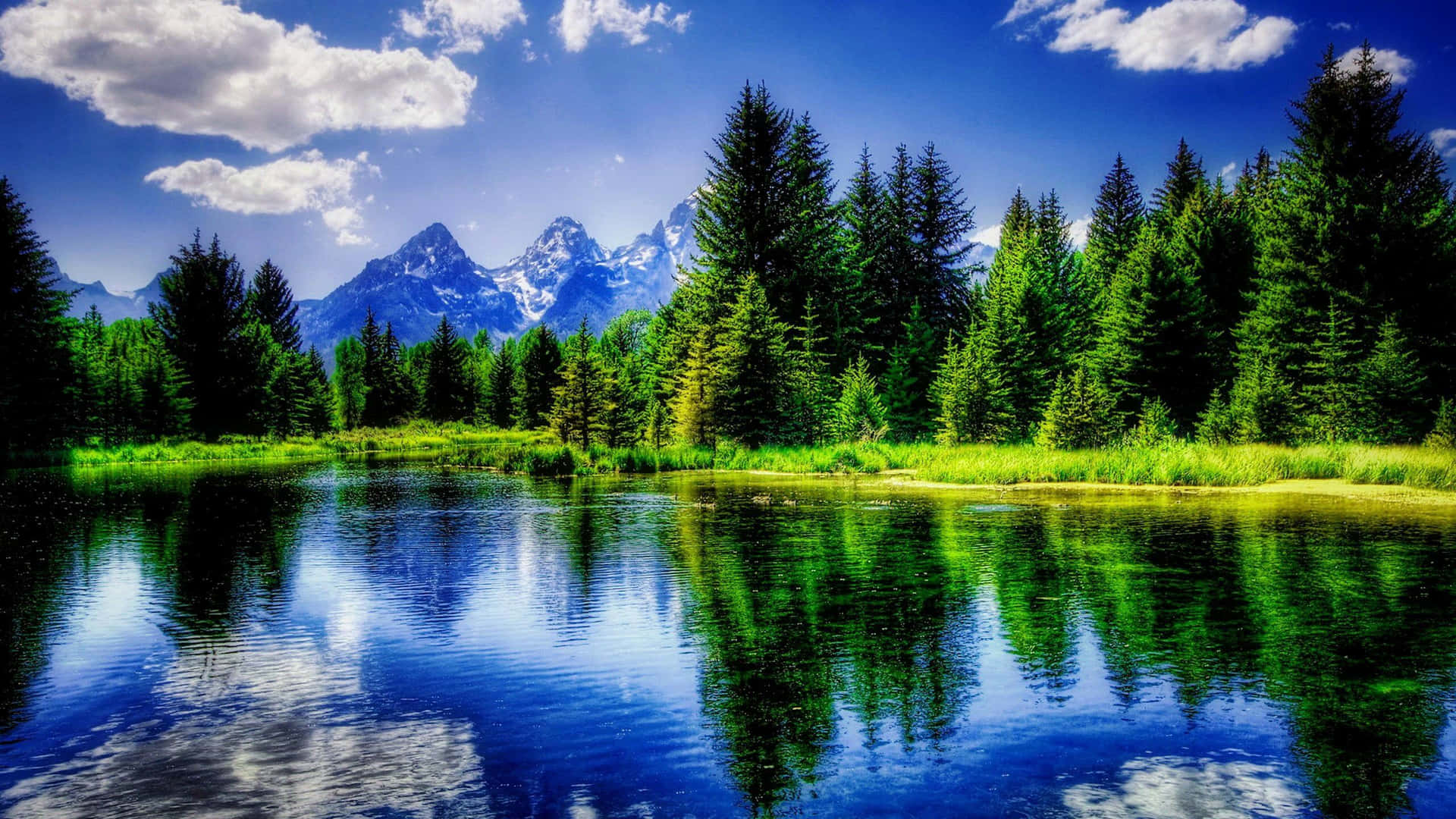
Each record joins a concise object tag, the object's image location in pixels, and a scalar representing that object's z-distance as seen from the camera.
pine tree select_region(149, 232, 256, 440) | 61.59
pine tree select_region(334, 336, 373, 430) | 99.50
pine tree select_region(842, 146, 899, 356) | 57.28
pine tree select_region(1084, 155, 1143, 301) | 67.00
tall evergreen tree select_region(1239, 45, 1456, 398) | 36.25
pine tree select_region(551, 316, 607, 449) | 45.06
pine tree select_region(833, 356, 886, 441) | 39.94
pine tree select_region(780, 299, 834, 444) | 42.94
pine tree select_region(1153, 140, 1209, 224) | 66.69
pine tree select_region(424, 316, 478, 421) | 99.31
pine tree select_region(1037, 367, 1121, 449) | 31.95
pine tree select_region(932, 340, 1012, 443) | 39.88
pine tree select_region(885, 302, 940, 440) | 51.66
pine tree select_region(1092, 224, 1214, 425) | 41.47
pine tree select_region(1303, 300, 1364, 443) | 32.22
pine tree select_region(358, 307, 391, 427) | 97.06
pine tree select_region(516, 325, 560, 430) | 85.44
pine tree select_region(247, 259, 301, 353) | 103.00
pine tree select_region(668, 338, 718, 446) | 42.38
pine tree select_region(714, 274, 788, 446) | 42.19
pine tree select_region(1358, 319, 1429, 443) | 31.33
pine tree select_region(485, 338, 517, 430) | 96.62
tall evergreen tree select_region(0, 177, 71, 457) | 45.28
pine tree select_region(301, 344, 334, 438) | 75.25
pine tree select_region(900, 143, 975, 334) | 58.53
